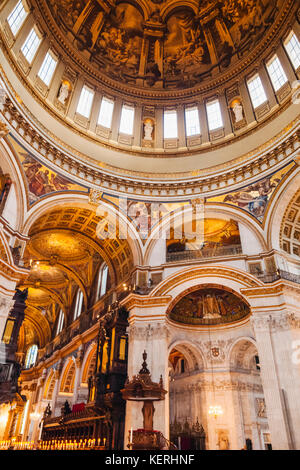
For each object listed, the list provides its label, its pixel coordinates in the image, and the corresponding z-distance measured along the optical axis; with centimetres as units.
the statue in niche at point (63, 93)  1976
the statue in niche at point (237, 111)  2048
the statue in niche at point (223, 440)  1852
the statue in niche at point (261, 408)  1972
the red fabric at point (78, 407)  2046
